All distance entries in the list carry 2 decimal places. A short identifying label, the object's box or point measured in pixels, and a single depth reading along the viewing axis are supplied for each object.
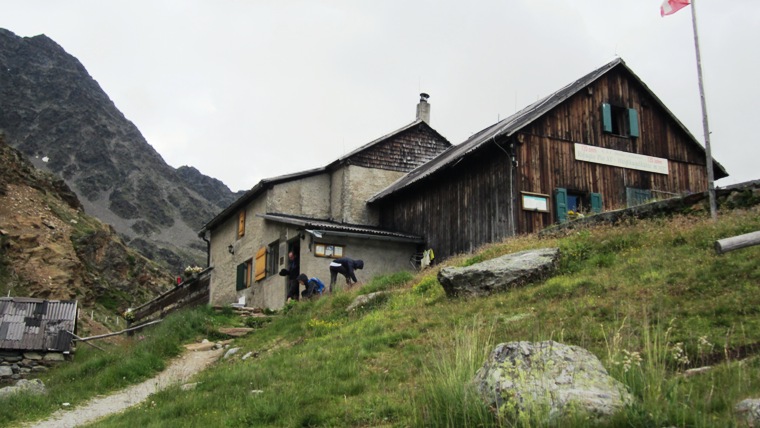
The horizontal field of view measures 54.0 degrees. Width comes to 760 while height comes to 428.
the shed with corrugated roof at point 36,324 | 20.22
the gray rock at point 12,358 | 19.91
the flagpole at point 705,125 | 15.49
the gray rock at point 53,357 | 20.41
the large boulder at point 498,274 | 14.12
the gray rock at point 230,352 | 15.93
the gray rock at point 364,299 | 16.78
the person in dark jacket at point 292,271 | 24.64
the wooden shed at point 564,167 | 21.89
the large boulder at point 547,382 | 6.32
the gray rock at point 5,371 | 19.66
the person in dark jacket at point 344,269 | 21.95
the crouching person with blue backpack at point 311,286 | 21.45
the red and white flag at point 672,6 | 17.86
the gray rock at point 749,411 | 5.76
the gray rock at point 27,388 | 14.09
